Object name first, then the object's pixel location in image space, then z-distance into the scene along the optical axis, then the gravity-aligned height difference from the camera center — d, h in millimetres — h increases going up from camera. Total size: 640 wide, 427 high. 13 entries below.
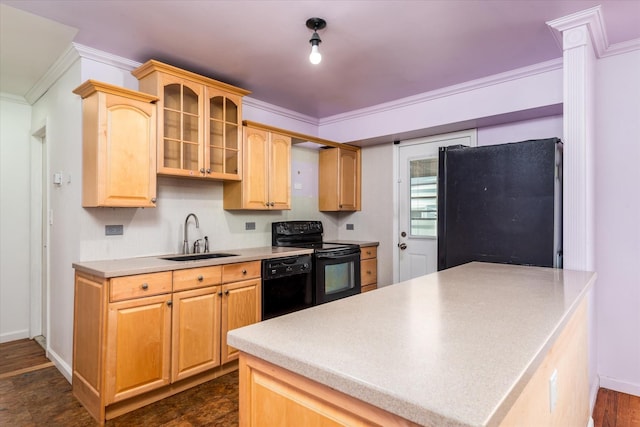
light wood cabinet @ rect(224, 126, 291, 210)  3294 +378
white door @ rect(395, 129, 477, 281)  3889 +115
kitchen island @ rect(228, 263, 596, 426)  655 -322
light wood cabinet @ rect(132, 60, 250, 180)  2670 +747
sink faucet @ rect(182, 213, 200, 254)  3023 -214
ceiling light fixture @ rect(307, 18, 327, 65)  2232 +1189
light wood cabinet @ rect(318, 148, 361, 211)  4281 +420
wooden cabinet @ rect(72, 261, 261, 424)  2156 -797
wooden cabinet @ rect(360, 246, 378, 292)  4133 -629
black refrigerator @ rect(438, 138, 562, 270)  2117 +67
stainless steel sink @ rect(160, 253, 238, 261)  2765 -350
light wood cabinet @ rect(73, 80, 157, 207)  2365 +466
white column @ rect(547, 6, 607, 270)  2143 +484
